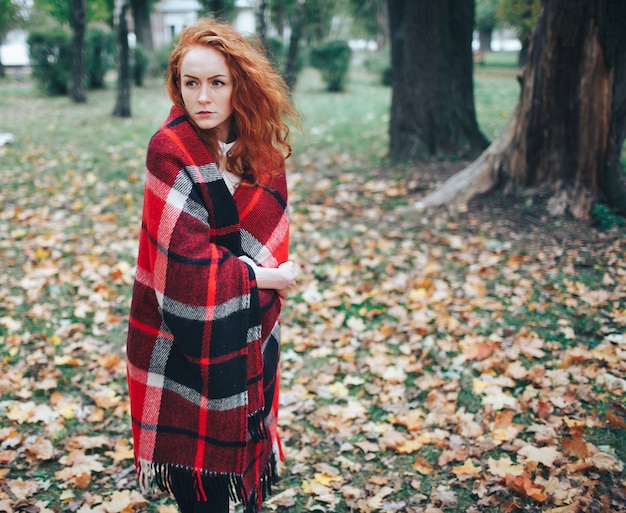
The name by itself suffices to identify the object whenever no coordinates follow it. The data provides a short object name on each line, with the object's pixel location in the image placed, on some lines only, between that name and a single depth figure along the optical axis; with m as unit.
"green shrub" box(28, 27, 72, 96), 16.98
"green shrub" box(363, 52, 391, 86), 19.98
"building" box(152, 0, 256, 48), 52.69
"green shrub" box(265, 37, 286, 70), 20.92
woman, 1.79
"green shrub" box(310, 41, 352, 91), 18.66
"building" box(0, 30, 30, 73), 27.98
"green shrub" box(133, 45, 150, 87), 19.83
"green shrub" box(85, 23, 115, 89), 18.33
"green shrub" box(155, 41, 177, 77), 22.51
